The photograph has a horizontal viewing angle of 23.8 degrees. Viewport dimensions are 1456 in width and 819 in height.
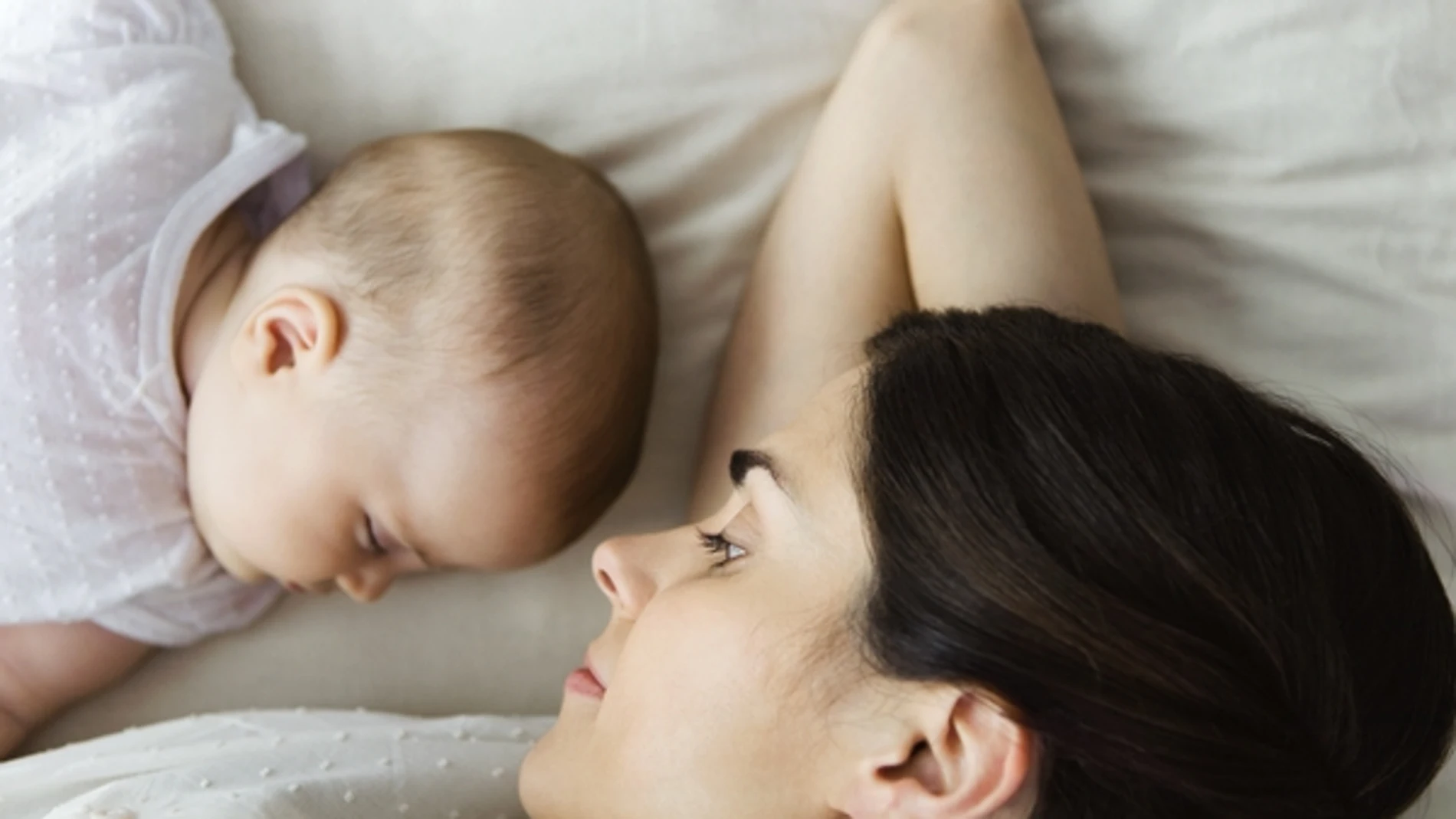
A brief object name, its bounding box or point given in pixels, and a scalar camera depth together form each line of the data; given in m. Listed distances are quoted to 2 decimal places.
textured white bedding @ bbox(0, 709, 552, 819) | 0.85
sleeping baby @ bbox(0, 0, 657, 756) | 0.92
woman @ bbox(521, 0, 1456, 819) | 0.79
